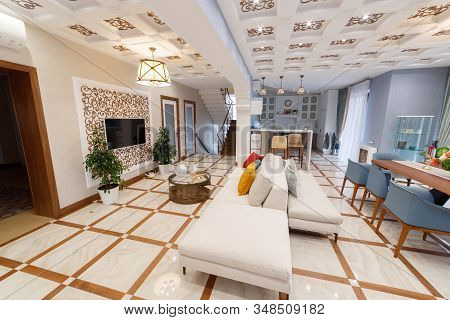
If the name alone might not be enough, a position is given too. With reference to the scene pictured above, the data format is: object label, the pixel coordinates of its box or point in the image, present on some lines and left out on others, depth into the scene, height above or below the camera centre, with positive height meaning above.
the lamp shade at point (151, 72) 2.73 +0.71
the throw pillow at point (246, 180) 2.59 -0.79
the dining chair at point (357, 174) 3.17 -0.87
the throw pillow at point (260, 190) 2.26 -0.81
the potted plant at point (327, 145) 8.01 -0.92
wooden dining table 2.21 -0.70
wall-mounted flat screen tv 3.72 -0.23
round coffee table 3.24 -1.17
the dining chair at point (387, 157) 3.81 -0.66
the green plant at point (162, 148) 4.98 -0.70
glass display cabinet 4.65 -0.28
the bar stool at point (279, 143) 5.75 -0.62
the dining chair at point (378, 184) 2.65 -0.87
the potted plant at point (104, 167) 3.13 -0.77
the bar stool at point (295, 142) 5.83 -0.59
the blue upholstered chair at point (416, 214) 1.87 -0.92
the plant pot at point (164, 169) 5.04 -1.25
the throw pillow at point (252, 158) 3.73 -0.71
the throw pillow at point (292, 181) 2.49 -0.76
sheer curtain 5.98 +0.03
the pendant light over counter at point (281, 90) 5.93 +1.02
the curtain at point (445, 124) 4.33 -0.02
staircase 7.75 +0.41
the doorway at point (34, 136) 2.49 -0.22
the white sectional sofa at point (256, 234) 1.45 -1.00
